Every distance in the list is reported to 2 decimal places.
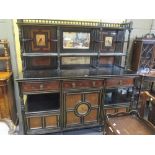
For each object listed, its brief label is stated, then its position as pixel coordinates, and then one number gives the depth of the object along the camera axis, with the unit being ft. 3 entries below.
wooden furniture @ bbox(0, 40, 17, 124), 7.34
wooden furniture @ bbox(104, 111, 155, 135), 4.80
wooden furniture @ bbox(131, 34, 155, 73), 9.01
